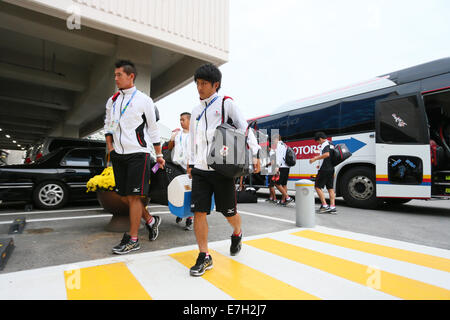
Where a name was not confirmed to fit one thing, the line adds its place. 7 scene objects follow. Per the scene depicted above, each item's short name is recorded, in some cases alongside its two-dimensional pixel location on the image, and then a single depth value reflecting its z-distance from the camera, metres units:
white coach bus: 5.61
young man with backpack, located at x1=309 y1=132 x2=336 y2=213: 5.61
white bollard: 3.90
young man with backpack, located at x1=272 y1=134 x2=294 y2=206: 6.93
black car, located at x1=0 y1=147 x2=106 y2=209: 5.20
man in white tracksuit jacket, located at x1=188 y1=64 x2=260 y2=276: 2.17
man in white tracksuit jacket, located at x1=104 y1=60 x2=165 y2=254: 2.65
